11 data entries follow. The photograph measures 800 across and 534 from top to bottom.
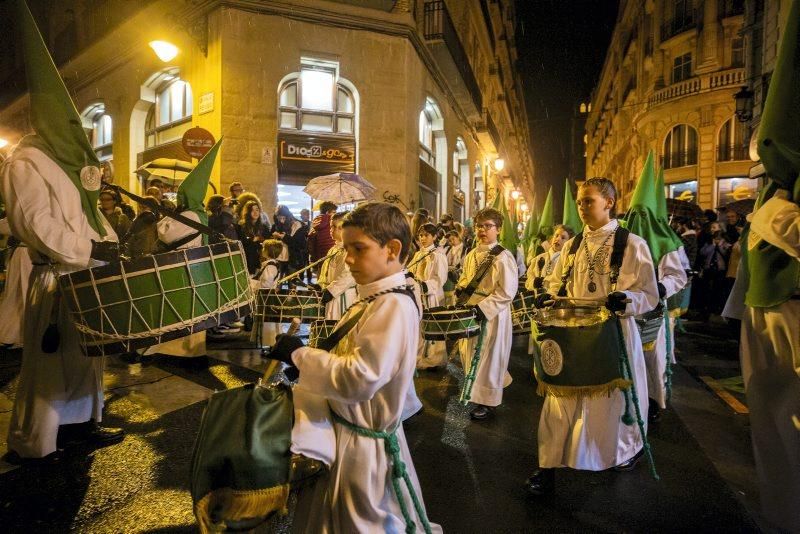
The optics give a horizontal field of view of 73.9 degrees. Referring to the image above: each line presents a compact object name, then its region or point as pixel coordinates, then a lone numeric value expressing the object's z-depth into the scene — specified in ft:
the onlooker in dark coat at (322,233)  30.96
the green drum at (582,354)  11.75
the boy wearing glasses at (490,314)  17.47
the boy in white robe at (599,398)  11.94
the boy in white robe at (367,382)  6.40
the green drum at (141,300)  9.34
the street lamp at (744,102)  42.06
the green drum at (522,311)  20.59
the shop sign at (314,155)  49.96
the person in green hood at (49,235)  11.14
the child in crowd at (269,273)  26.14
